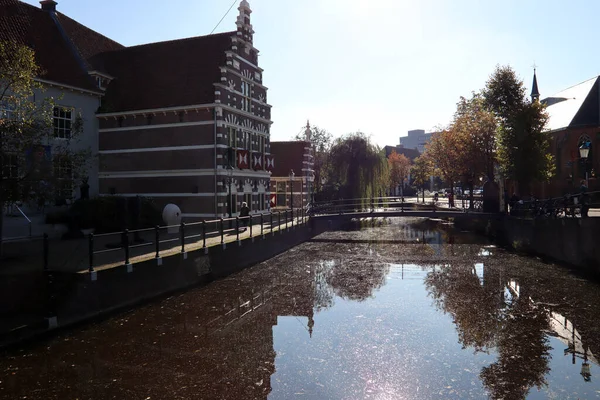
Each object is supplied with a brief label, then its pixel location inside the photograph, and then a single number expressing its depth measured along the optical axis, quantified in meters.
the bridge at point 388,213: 29.71
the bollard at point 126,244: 11.52
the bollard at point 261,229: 19.83
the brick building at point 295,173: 41.84
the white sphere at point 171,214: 20.36
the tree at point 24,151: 11.35
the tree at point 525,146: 29.58
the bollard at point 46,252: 10.16
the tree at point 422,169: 46.88
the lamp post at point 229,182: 25.19
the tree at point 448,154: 38.81
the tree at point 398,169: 77.00
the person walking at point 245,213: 21.62
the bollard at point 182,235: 14.01
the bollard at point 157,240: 12.62
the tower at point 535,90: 56.22
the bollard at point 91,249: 10.60
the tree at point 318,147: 55.84
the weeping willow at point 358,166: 40.09
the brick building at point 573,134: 36.66
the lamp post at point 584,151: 17.42
